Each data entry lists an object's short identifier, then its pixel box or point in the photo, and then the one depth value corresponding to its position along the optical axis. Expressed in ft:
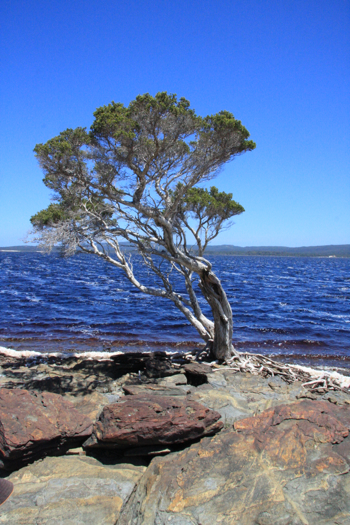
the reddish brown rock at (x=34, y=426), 17.78
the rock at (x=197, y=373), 31.90
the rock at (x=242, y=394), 24.23
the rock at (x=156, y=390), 26.55
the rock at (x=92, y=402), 23.70
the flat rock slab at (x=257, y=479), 14.01
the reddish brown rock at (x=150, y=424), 18.74
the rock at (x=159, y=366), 33.76
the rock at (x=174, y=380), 31.27
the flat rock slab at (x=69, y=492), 14.55
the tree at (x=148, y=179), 29.71
